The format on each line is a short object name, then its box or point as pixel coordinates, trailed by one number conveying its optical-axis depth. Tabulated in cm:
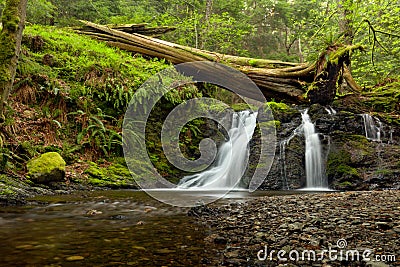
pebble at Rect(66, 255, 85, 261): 229
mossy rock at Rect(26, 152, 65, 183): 588
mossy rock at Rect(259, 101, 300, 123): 1019
